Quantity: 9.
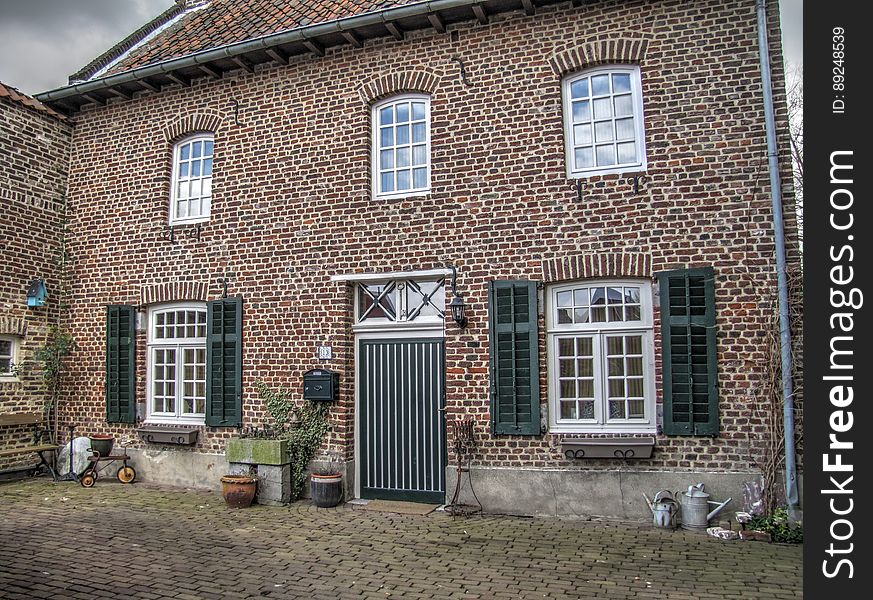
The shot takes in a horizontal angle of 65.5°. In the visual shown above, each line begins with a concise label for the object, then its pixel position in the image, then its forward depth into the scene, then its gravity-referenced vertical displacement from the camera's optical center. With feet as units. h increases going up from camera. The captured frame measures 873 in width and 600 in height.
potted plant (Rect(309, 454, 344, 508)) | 28.04 -5.57
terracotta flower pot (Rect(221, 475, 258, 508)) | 28.22 -5.65
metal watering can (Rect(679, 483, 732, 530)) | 23.62 -5.50
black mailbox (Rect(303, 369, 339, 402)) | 29.32 -1.35
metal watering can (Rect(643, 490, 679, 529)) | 23.98 -5.61
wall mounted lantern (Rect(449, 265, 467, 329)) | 27.48 +1.77
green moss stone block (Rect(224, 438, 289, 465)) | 28.91 -4.15
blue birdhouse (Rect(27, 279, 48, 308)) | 34.83 +3.24
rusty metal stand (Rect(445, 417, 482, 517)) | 27.09 -3.73
